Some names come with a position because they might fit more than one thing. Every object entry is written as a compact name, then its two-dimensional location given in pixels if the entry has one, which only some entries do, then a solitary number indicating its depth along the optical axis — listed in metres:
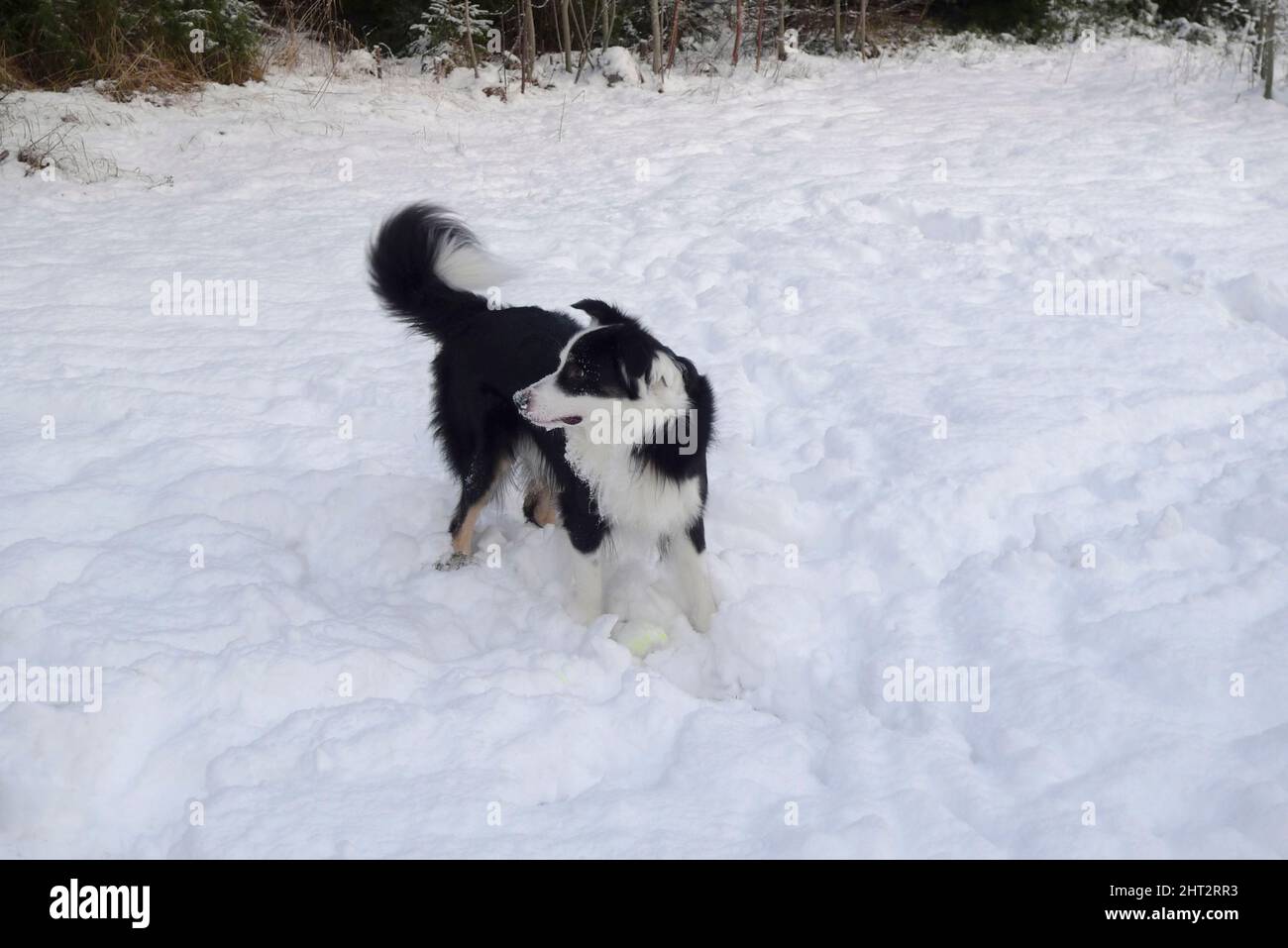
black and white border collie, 3.11
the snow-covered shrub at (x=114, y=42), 9.10
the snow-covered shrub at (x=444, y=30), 11.20
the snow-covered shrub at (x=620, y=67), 10.89
